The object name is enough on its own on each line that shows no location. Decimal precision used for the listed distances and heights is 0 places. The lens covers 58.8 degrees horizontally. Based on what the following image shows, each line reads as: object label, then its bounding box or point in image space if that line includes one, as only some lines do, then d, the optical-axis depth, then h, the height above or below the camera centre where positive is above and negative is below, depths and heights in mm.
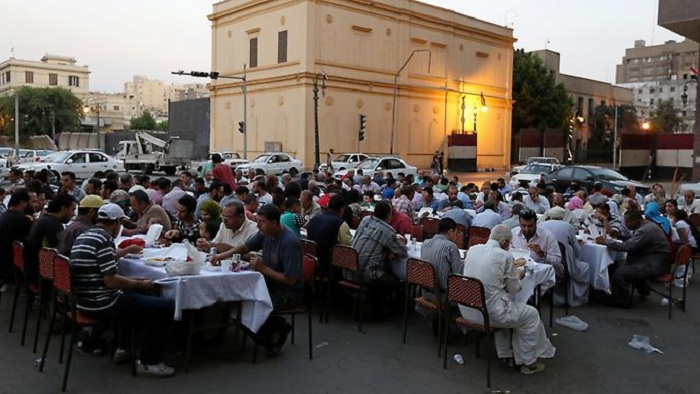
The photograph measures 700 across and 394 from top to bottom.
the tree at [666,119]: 82762 +6205
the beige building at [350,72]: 39469 +5878
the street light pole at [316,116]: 35356 +2326
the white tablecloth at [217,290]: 5559 -1252
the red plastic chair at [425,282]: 6289 -1282
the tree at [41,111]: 73188 +4584
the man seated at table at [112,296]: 5211 -1246
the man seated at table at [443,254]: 6422 -995
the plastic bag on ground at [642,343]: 6688 -1970
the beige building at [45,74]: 105562 +13273
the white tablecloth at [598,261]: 8336 -1335
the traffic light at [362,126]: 38444 +1994
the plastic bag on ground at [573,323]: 7465 -1966
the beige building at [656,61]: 126250 +21885
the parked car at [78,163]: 28469 -602
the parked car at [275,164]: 32562 -478
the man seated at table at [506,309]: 5738 -1375
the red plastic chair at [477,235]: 8625 -1088
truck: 37531 -283
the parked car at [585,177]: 23188 -584
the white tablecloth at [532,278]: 6500 -1285
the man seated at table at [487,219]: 9937 -953
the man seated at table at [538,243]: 7605 -1012
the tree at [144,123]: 108438 +5088
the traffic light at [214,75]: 29566 +3954
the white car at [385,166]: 29750 -396
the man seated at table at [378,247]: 7258 -1048
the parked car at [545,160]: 41562 +109
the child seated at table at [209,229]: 7805 -954
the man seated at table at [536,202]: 12543 -830
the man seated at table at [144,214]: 8439 -857
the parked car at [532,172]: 27375 -505
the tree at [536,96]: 56469 +5924
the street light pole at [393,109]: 43375 +3440
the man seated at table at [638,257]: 8242 -1240
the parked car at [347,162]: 33041 -286
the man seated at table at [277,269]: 6047 -1113
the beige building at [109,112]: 96125 +7605
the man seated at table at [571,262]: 8156 -1325
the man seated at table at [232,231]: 6848 -887
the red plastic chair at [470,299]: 5617 -1291
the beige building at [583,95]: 66688 +7979
